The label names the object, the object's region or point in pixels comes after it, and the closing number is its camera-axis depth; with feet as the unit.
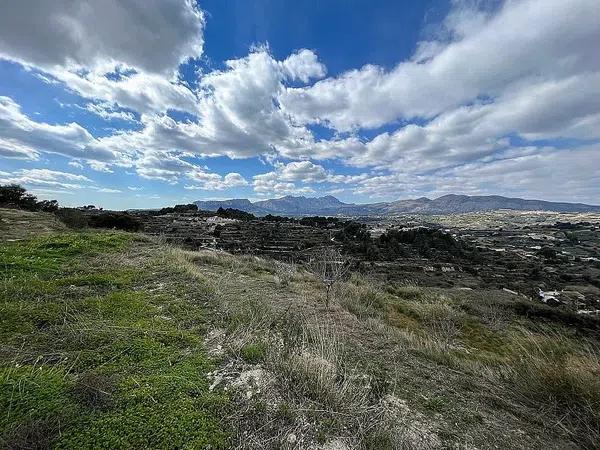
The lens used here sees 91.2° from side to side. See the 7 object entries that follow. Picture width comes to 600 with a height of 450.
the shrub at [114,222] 78.61
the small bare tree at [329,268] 30.55
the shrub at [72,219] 62.35
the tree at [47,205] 92.51
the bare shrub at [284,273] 33.19
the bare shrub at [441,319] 32.14
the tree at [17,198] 87.81
